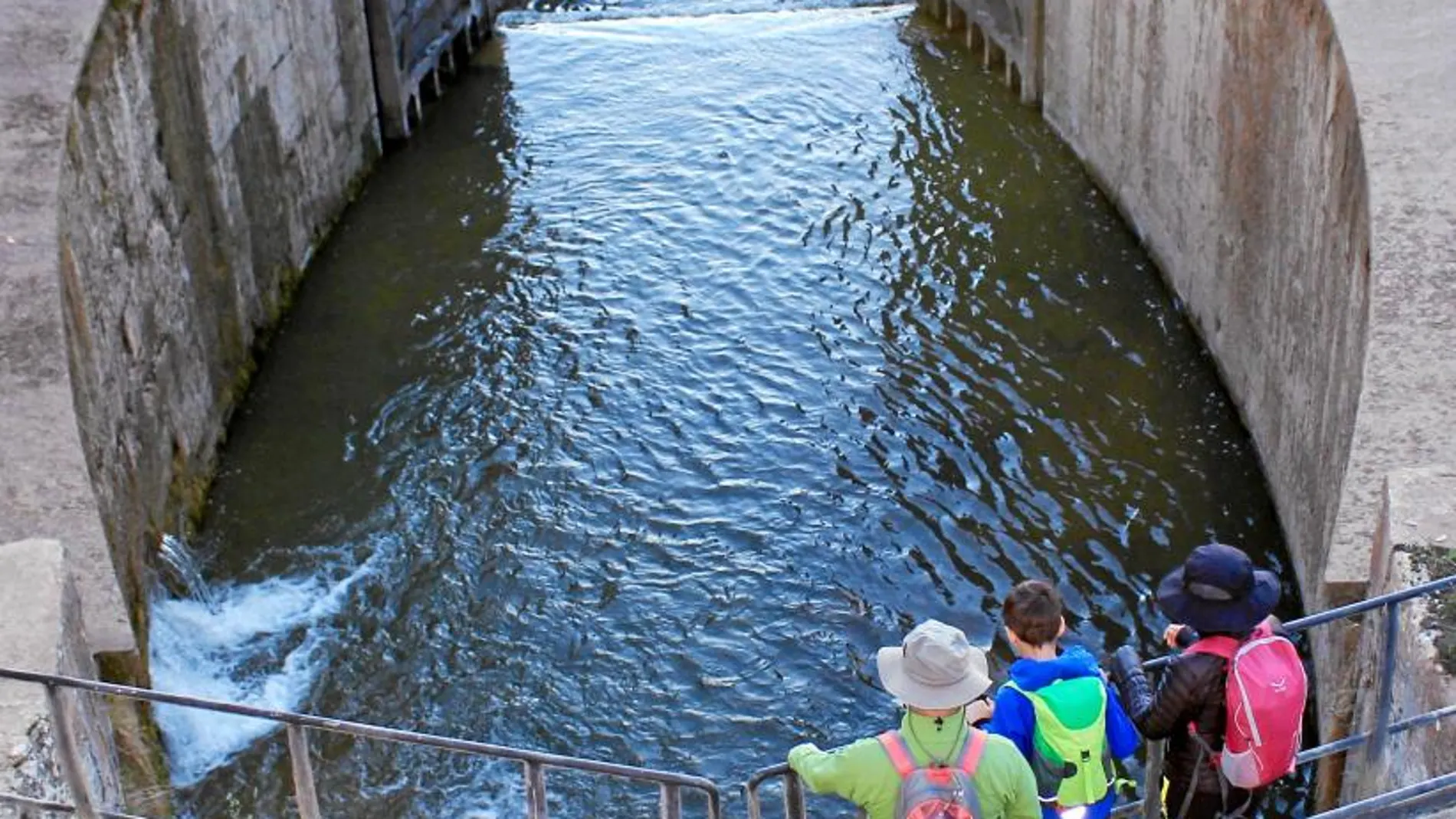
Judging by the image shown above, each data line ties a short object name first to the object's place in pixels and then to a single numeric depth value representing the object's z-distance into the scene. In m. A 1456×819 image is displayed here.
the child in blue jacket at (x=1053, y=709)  6.05
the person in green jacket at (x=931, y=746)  5.72
